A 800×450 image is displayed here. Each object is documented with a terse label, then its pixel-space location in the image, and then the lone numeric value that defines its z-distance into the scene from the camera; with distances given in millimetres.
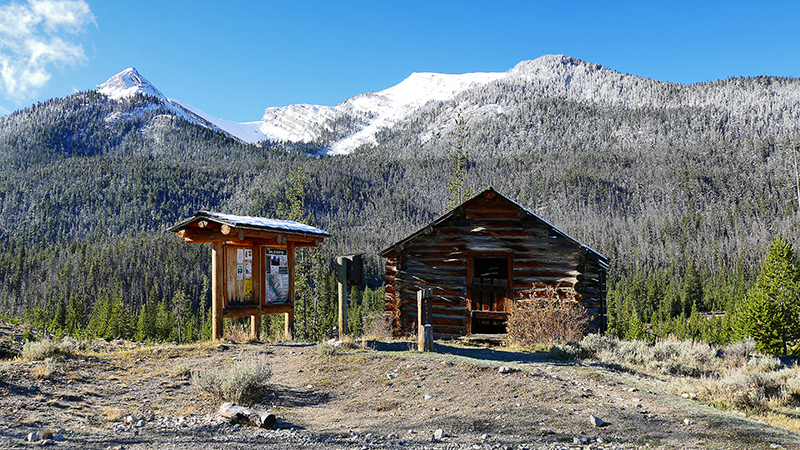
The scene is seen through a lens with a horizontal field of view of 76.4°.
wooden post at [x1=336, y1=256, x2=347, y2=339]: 11406
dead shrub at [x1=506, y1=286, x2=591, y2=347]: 12484
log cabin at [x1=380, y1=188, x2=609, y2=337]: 14266
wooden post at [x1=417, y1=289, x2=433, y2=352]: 10141
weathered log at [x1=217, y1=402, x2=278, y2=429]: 6030
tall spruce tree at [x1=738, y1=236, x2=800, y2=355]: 33062
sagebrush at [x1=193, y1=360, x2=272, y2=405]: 6832
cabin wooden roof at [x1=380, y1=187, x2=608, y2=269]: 14141
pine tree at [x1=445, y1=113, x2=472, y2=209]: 26969
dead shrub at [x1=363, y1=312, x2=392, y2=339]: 15516
